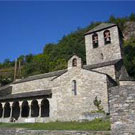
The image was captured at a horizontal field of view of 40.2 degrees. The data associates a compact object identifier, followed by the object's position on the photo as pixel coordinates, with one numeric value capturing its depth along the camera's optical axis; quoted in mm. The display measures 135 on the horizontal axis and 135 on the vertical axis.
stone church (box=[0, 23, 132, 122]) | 20578
